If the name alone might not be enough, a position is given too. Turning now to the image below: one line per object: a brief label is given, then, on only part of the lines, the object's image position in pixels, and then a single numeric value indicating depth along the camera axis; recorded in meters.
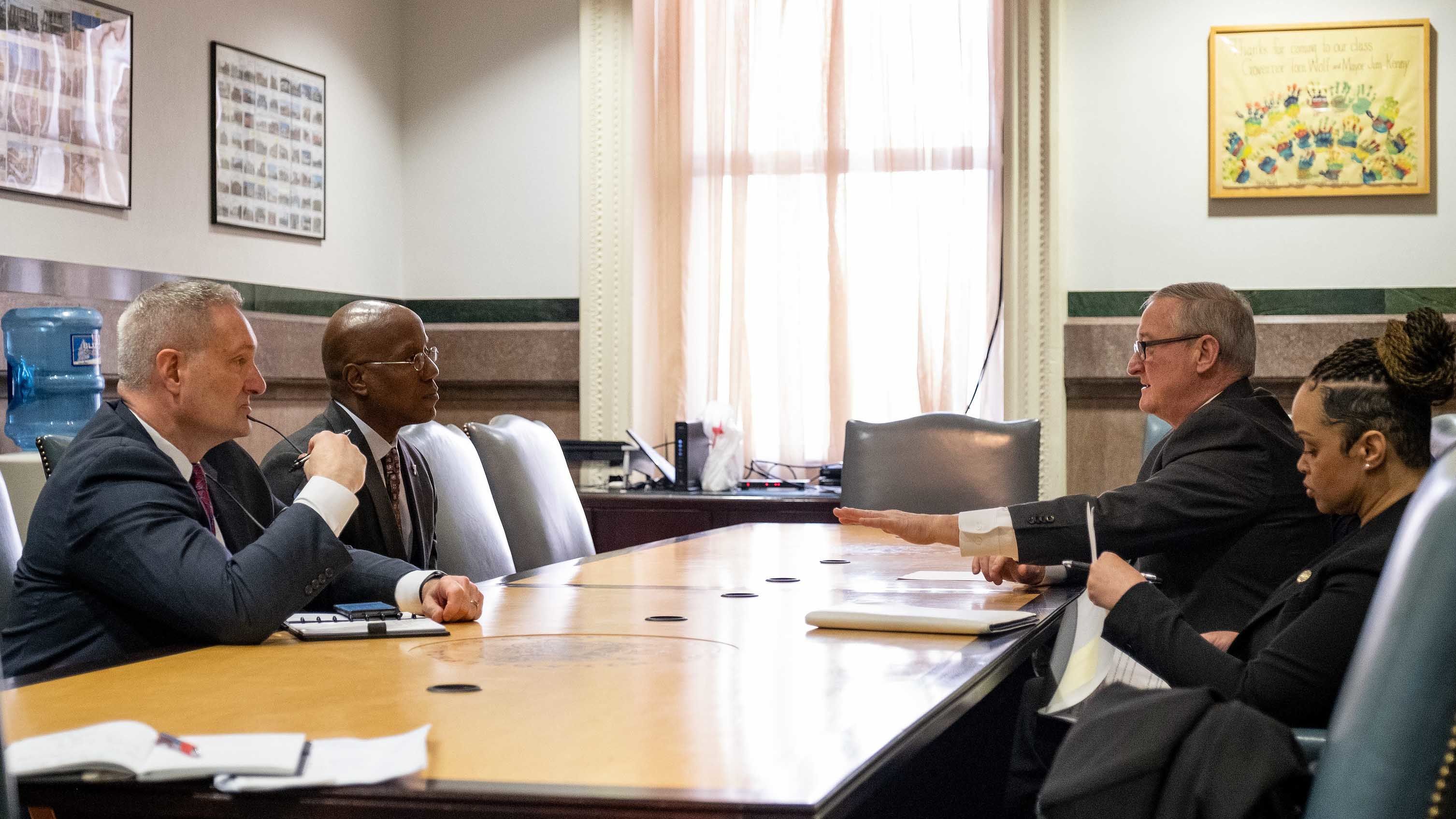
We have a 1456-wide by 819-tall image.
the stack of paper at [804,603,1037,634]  2.17
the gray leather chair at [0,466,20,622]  2.39
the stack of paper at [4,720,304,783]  1.29
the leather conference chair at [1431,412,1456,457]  3.02
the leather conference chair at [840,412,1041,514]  4.26
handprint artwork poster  5.14
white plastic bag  5.33
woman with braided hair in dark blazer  1.74
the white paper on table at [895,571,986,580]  2.97
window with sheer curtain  5.60
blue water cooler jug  3.88
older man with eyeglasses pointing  2.58
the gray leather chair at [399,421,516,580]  3.30
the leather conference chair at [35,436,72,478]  2.40
